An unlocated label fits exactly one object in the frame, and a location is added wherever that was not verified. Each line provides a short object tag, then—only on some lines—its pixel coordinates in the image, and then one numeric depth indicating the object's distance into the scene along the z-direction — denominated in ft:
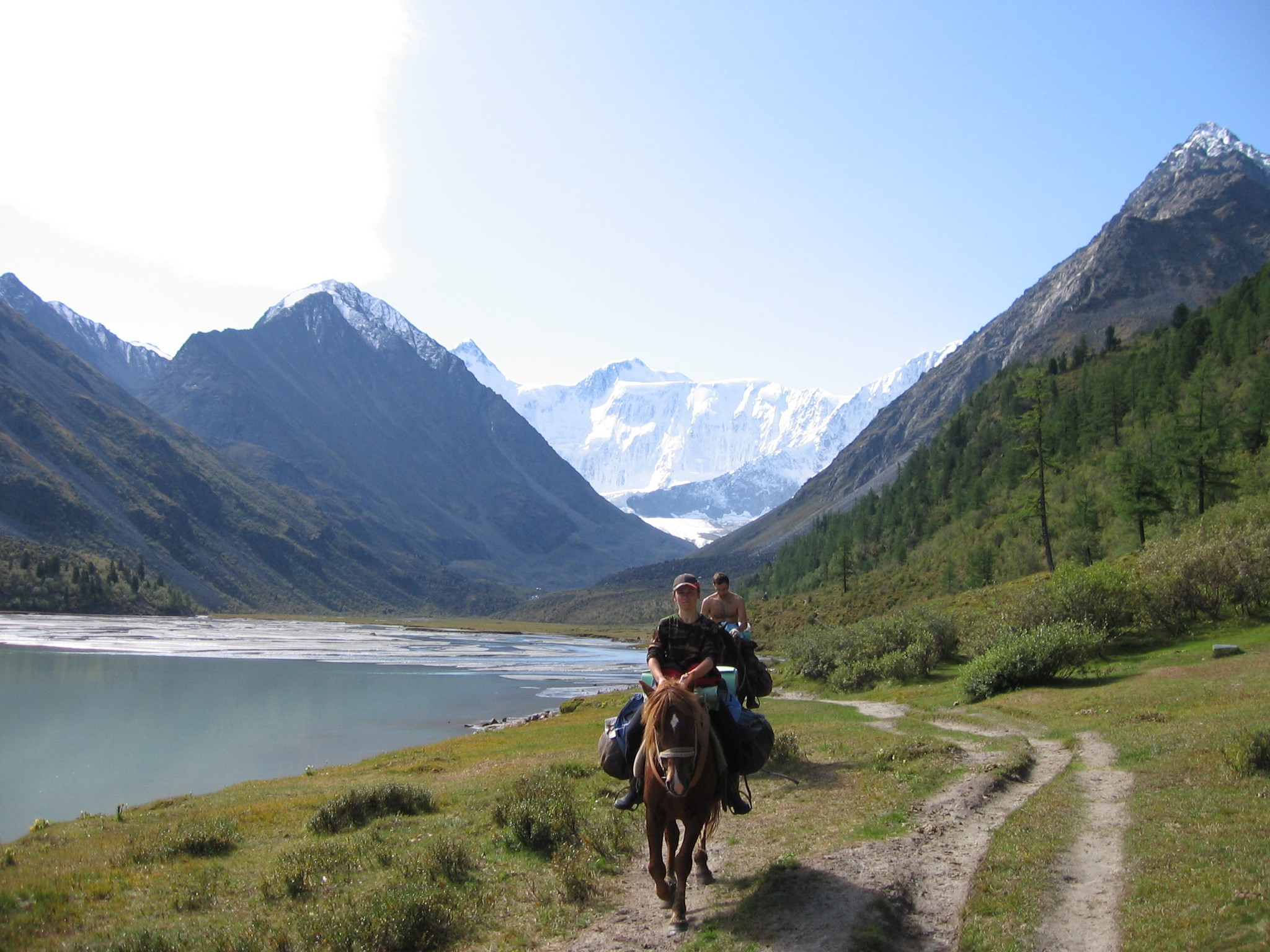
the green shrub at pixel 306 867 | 36.52
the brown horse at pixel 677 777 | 29.37
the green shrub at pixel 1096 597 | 123.24
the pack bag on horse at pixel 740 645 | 40.27
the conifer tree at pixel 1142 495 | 187.01
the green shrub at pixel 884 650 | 142.00
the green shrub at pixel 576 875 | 33.60
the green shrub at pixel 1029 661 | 105.09
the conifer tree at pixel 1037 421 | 190.70
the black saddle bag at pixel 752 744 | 33.32
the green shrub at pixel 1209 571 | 117.70
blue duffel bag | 33.53
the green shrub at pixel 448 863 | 36.65
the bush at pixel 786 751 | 61.36
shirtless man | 47.78
